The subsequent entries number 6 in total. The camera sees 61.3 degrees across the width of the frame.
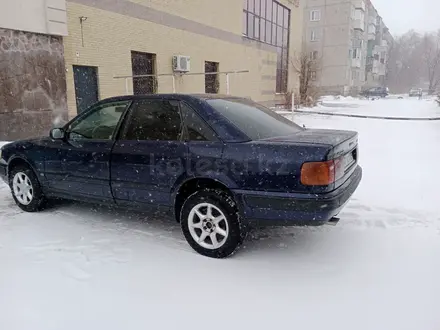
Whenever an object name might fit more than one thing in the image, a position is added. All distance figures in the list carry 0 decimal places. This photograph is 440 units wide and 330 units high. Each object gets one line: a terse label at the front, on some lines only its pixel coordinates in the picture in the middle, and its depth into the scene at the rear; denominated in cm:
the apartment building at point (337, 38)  4906
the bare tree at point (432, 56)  6875
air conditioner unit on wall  1397
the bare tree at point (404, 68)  8312
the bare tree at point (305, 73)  2759
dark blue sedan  318
